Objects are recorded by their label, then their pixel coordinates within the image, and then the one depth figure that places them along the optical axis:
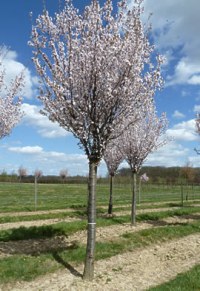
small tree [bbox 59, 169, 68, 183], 89.38
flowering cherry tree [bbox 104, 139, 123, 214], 20.48
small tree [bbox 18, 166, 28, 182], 73.69
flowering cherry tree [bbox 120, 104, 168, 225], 16.62
